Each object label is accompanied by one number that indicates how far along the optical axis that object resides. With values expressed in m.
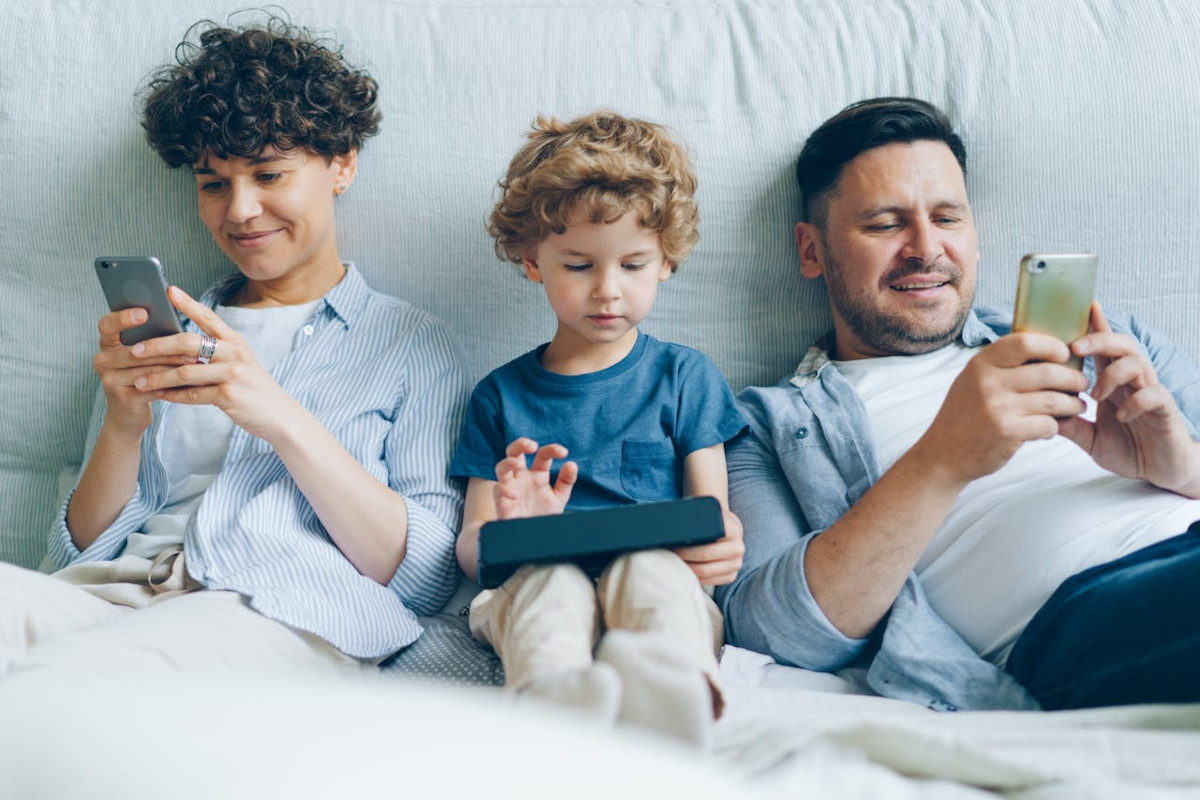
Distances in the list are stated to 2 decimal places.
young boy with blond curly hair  1.02
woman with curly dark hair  1.14
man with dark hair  1.05
